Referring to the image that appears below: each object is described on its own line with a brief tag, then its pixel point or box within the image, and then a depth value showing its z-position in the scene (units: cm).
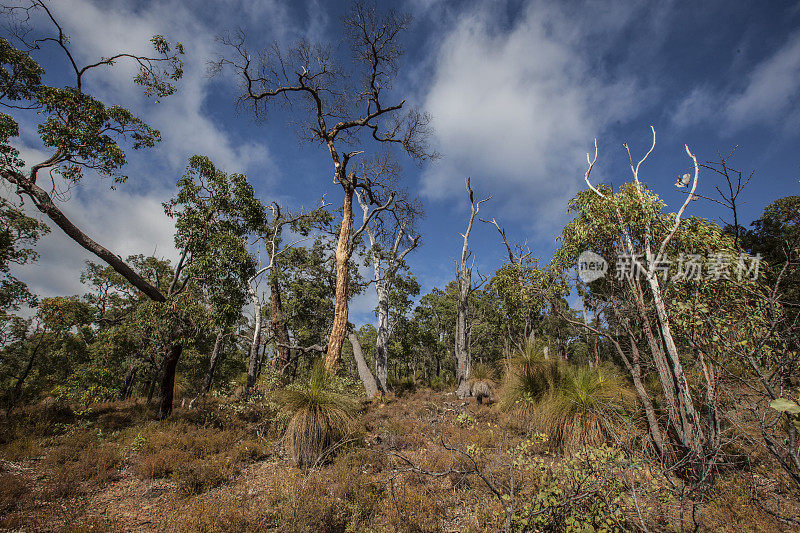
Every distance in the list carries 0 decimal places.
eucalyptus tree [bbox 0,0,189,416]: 705
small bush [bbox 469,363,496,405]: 1175
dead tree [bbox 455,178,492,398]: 1331
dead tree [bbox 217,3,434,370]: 989
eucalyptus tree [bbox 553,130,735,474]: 526
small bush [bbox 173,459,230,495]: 503
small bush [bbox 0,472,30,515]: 431
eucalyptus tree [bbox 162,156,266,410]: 852
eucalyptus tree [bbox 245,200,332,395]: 1398
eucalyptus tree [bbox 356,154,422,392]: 1430
